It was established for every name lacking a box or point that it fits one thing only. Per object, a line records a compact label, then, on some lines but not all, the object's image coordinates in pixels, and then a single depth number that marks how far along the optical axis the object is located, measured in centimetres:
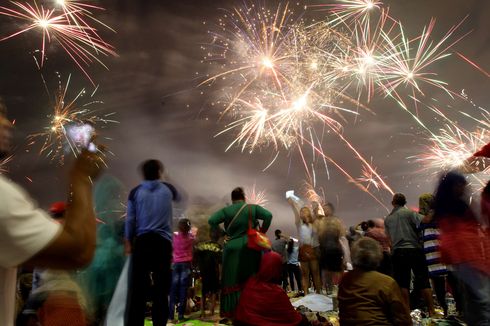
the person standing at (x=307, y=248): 977
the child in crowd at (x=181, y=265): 786
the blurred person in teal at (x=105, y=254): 514
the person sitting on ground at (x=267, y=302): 525
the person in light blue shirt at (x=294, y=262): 1198
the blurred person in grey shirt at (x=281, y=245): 1184
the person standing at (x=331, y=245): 895
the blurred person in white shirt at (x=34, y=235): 116
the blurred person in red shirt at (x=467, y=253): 396
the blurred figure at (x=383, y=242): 789
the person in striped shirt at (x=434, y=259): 684
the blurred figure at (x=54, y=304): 355
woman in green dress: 606
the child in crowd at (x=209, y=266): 841
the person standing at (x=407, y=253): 713
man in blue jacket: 480
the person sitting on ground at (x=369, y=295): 393
